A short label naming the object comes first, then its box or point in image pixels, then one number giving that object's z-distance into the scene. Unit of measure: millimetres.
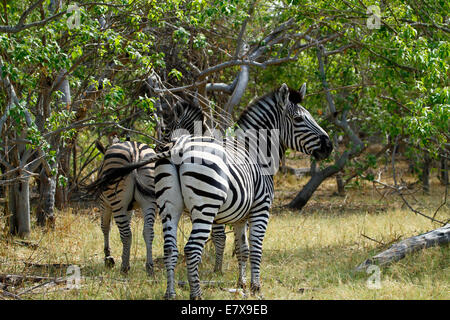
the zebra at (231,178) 10711
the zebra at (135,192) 14406
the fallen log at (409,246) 14109
